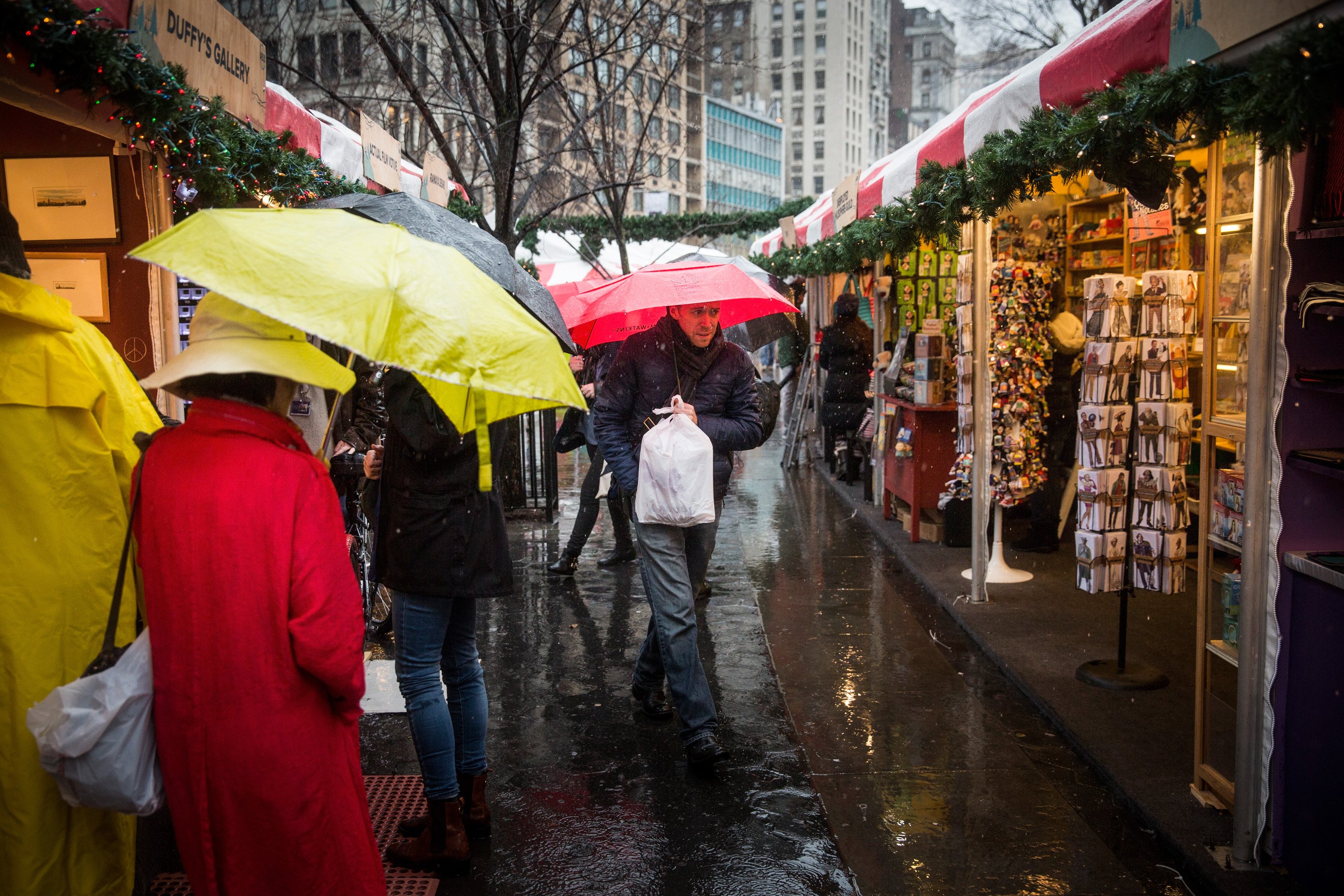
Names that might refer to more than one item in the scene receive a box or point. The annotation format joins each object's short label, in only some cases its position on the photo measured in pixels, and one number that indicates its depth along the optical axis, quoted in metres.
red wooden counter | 8.20
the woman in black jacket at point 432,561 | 3.16
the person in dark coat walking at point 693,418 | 4.16
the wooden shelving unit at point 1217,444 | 3.59
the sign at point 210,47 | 3.42
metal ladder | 13.09
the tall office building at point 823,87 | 137.12
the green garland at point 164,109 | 2.73
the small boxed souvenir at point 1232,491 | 3.49
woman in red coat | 2.18
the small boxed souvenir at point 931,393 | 7.95
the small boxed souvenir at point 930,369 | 7.89
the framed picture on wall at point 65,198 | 4.10
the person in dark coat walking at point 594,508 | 7.38
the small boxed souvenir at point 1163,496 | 4.75
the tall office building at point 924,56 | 162.12
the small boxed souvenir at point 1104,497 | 4.87
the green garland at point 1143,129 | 2.56
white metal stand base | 6.89
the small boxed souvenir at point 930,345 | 7.88
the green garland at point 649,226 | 22.56
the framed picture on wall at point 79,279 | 4.16
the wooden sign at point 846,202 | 8.22
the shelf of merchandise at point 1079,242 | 8.81
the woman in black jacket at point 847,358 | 10.77
